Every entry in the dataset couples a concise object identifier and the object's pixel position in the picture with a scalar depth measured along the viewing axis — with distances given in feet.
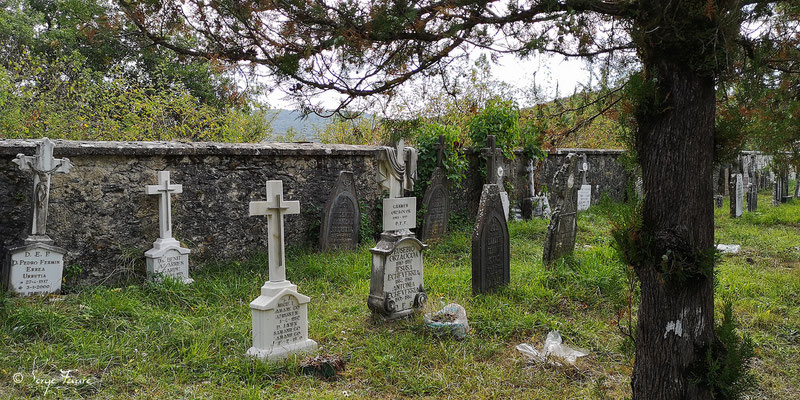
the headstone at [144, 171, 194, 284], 20.33
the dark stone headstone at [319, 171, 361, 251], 26.08
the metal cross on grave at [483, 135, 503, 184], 32.12
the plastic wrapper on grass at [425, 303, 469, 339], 15.51
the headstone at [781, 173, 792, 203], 46.69
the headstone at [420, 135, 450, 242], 29.73
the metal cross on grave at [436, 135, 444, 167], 30.61
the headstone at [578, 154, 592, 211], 42.18
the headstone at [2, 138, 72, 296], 17.41
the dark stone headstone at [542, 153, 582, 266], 22.49
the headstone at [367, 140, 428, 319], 17.46
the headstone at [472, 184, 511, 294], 19.20
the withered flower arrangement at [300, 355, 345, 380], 13.38
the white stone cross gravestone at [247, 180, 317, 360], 14.10
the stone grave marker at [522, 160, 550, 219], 37.73
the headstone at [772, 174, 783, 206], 45.39
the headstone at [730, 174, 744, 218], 38.37
